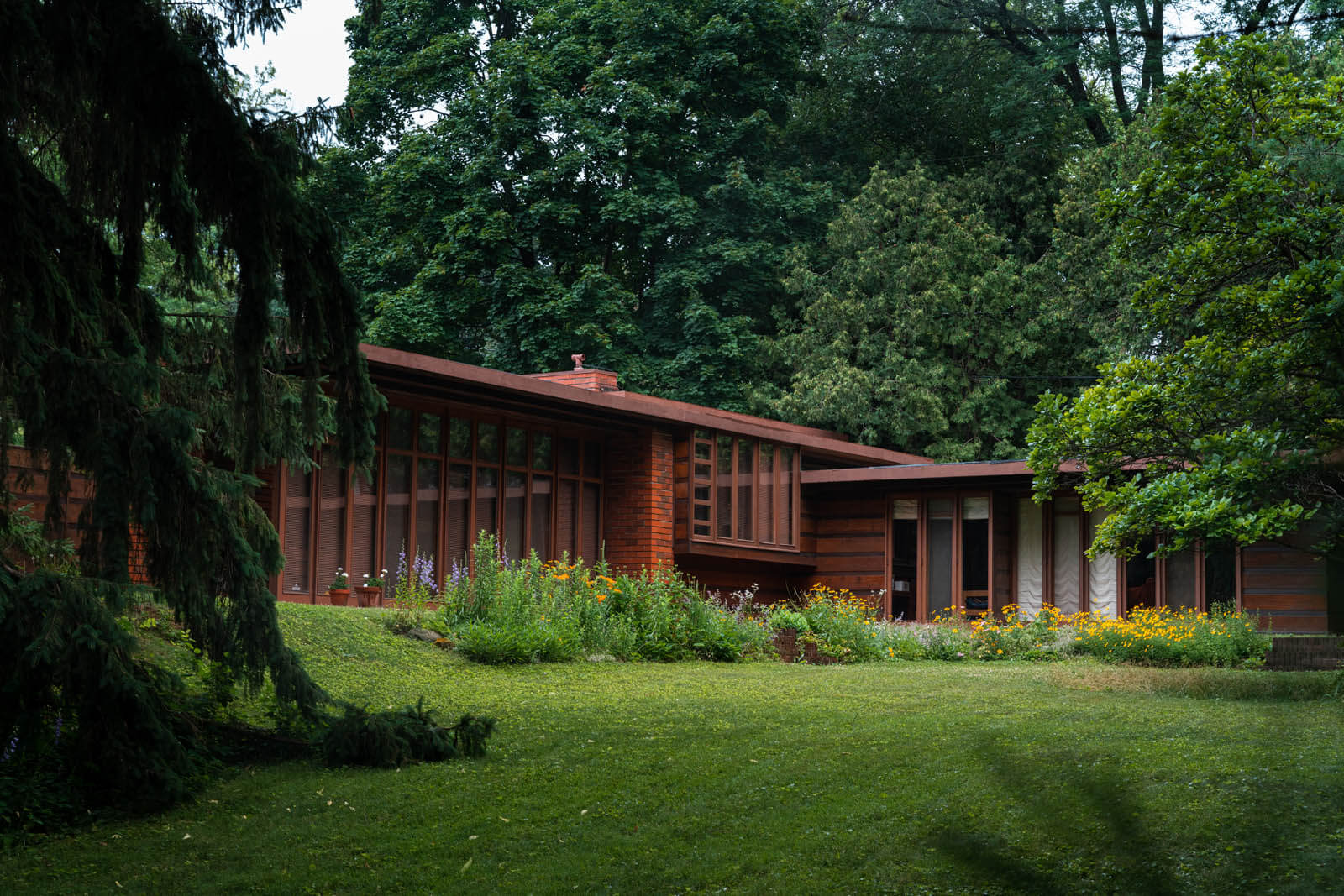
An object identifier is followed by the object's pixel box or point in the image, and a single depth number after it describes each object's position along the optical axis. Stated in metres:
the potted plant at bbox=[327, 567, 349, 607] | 15.84
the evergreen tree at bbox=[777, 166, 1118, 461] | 25.77
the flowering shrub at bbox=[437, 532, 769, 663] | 12.58
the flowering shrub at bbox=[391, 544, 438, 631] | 13.09
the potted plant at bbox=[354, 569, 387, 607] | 15.86
